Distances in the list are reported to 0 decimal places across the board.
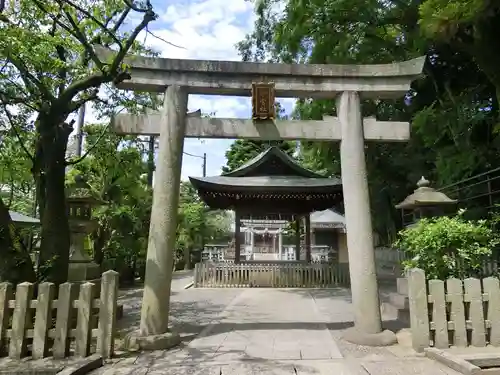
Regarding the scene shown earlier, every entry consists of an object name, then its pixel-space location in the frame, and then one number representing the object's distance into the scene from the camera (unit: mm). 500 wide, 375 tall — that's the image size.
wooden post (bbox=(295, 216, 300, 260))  17409
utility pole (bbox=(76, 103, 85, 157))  13788
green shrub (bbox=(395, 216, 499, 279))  5992
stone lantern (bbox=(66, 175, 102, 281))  7586
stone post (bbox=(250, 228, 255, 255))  25925
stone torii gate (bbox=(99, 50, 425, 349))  5809
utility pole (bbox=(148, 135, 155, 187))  16969
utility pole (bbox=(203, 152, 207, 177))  39562
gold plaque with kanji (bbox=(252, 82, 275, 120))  6336
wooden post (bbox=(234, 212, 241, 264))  15836
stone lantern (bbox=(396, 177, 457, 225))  7871
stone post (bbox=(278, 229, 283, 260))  24297
